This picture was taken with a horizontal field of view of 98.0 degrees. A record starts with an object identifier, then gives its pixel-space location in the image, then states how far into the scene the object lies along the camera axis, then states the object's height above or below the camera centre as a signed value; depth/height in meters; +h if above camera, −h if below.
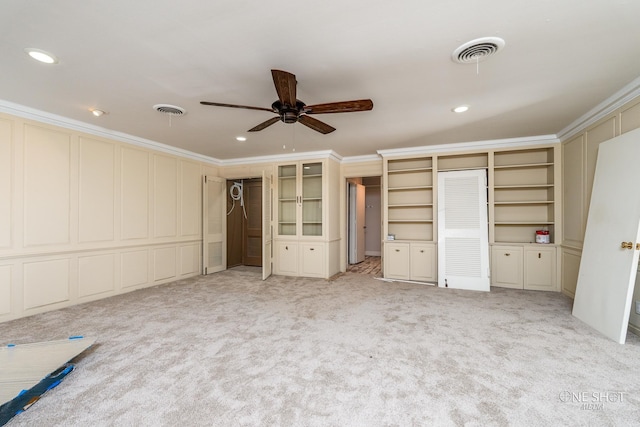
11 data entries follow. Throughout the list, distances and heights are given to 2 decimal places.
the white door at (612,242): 2.62 -0.30
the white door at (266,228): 5.27 -0.27
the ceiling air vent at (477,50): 2.00 +1.25
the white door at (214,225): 5.73 -0.25
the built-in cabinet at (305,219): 5.45 -0.10
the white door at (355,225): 7.02 -0.29
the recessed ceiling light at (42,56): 2.11 +1.24
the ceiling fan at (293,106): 2.08 +0.95
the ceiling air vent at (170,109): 3.16 +1.22
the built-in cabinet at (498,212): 4.47 +0.04
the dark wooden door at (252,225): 6.91 -0.28
